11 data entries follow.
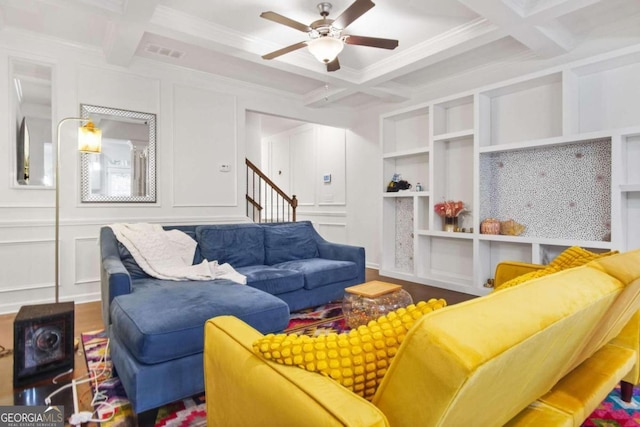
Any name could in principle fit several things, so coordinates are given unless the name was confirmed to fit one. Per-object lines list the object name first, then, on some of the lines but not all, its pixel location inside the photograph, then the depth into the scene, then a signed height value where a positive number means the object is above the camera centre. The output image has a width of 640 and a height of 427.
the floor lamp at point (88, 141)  2.72 +0.54
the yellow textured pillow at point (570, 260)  1.68 -0.25
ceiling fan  2.71 +1.40
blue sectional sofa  1.71 -0.56
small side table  2.60 -0.69
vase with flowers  4.37 -0.01
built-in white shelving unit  3.27 +0.45
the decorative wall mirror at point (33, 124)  3.48 +0.88
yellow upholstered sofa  0.62 -0.36
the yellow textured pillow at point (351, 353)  0.83 -0.34
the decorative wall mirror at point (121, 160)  3.75 +0.55
